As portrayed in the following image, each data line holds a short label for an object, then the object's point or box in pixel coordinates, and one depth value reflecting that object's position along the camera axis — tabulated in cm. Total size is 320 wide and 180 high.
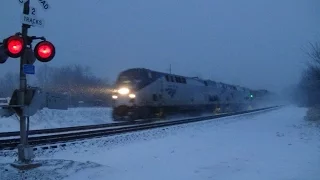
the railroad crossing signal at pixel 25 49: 604
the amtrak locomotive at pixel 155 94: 2453
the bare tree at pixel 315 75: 2384
